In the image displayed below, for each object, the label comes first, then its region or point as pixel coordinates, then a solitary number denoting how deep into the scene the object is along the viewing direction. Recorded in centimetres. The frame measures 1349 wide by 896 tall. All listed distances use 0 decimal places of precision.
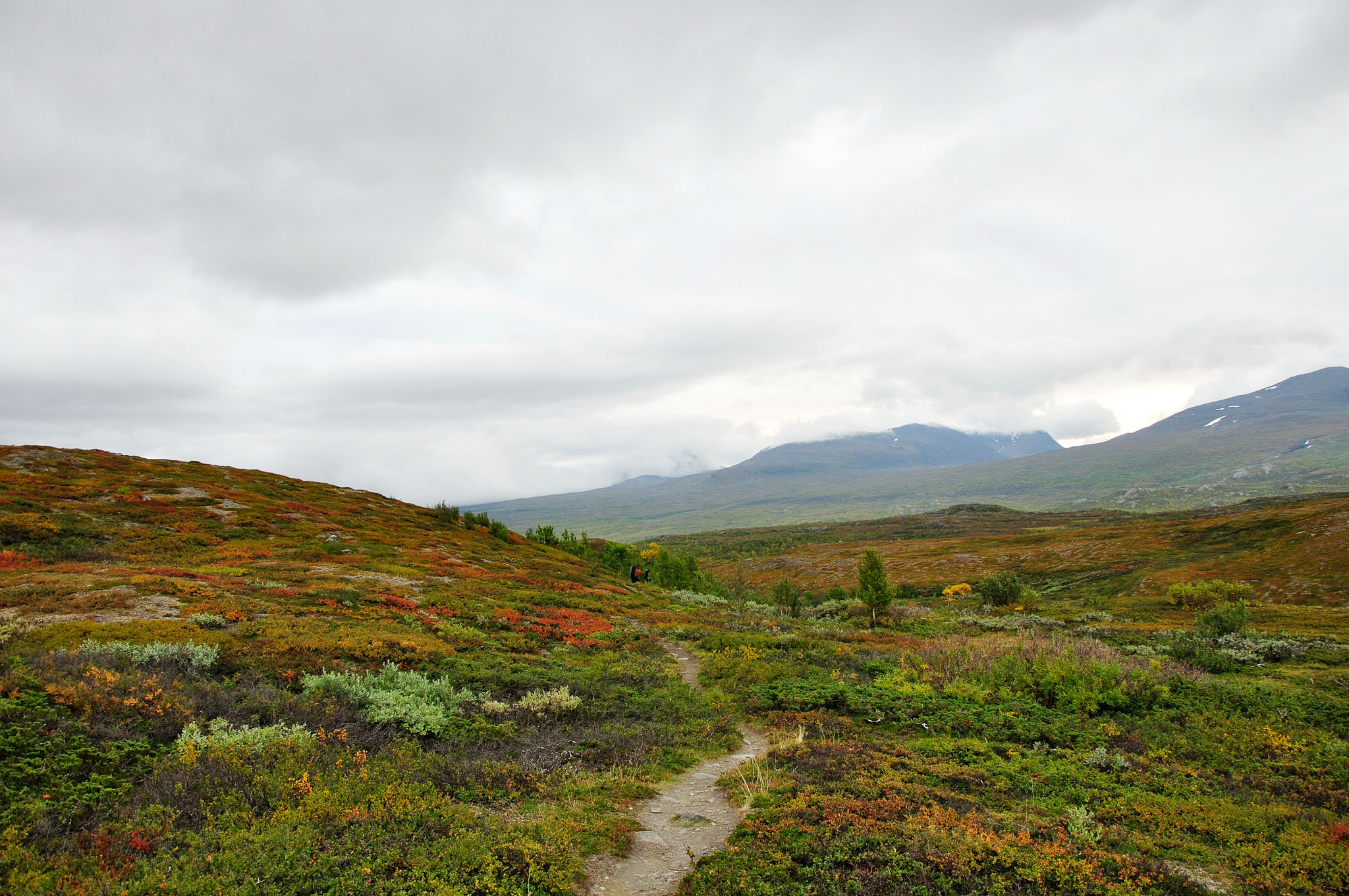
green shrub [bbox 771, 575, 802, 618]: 4541
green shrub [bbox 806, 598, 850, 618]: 4861
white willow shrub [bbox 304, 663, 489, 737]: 1147
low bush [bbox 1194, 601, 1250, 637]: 2272
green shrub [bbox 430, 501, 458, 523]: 7069
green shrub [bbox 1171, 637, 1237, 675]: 1759
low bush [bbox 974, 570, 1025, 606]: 4653
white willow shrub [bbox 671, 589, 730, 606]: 5141
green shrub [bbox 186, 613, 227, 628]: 1534
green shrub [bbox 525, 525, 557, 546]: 8512
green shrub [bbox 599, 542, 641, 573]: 8638
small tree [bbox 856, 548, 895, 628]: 4012
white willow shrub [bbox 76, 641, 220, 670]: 1133
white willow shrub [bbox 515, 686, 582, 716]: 1395
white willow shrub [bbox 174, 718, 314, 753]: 873
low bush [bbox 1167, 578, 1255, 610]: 3681
